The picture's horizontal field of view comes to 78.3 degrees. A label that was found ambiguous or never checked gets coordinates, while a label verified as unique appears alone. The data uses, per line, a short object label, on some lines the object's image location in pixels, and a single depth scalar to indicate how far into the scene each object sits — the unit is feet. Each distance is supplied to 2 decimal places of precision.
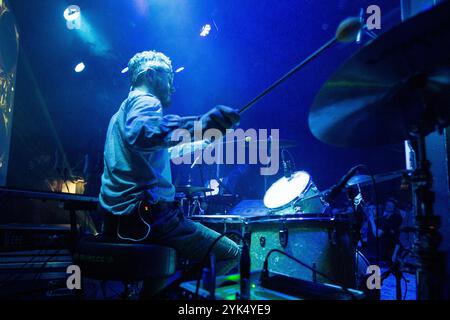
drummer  5.08
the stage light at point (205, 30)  19.69
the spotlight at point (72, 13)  16.94
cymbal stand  3.72
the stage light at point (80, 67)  20.77
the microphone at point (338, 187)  5.06
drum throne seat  4.77
